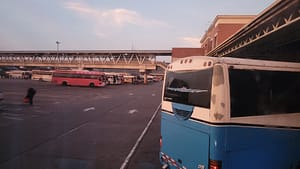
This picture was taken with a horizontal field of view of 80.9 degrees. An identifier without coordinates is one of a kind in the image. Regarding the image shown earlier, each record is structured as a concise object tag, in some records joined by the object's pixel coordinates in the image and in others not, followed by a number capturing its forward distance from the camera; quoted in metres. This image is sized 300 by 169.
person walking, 13.83
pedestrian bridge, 53.67
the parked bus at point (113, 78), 47.11
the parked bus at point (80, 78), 35.85
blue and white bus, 2.94
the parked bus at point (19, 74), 63.16
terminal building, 29.38
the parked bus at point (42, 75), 52.92
